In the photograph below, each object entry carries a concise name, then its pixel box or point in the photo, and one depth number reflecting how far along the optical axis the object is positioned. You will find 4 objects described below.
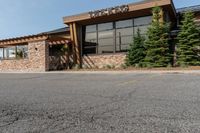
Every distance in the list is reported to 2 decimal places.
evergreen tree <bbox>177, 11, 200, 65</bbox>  10.06
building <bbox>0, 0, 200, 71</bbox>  12.45
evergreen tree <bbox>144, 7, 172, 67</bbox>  10.45
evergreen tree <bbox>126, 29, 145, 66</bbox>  11.21
